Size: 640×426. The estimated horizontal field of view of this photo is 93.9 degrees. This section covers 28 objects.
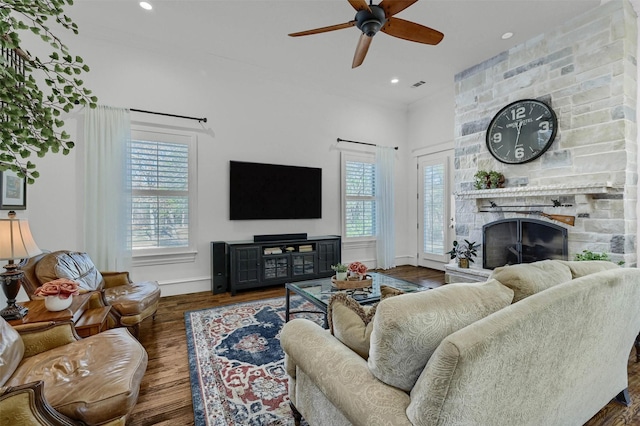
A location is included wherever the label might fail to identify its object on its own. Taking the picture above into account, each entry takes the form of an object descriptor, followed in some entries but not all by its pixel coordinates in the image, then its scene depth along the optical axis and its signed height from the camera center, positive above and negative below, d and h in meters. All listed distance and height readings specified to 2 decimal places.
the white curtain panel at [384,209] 5.64 +0.12
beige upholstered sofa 0.93 -0.52
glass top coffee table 2.48 -0.68
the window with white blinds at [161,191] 3.85 +0.33
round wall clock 3.59 +1.07
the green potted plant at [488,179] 4.02 +0.48
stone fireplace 3.04 +0.83
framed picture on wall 2.55 +0.22
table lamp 1.83 -0.22
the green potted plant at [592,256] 2.86 -0.41
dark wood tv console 4.13 -0.67
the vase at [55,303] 1.96 -0.57
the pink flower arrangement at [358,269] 2.83 -0.51
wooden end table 1.87 -0.64
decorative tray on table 2.73 -0.62
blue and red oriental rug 1.77 -1.14
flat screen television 4.43 +0.38
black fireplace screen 3.53 -0.35
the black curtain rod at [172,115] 3.78 +1.34
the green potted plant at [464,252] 4.28 -0.54
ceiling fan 2.34 +1.62
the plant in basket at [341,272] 2.82 -0.54
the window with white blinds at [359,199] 5.43 +0.30
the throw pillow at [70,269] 2.42 -0.46
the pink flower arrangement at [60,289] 1.93 -0.48
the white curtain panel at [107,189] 3.53 +0.33
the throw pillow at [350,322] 1.29 -0.49
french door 5.38 +0.12
